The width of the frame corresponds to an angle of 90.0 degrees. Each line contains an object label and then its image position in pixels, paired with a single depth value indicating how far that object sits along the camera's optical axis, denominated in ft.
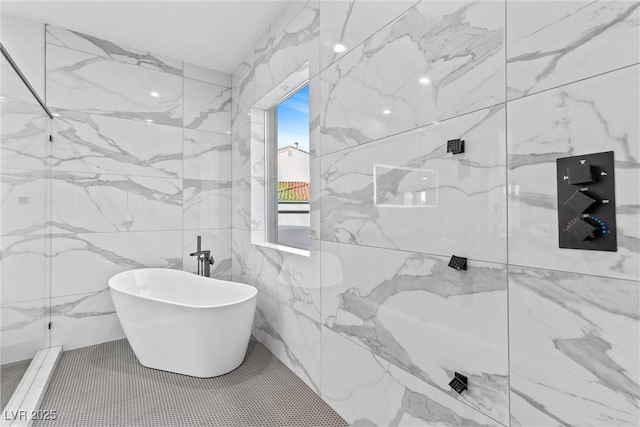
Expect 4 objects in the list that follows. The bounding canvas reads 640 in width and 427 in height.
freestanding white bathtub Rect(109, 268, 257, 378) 7.05
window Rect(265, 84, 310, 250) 8.51
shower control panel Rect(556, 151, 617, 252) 2.71
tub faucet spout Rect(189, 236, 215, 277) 10.18
